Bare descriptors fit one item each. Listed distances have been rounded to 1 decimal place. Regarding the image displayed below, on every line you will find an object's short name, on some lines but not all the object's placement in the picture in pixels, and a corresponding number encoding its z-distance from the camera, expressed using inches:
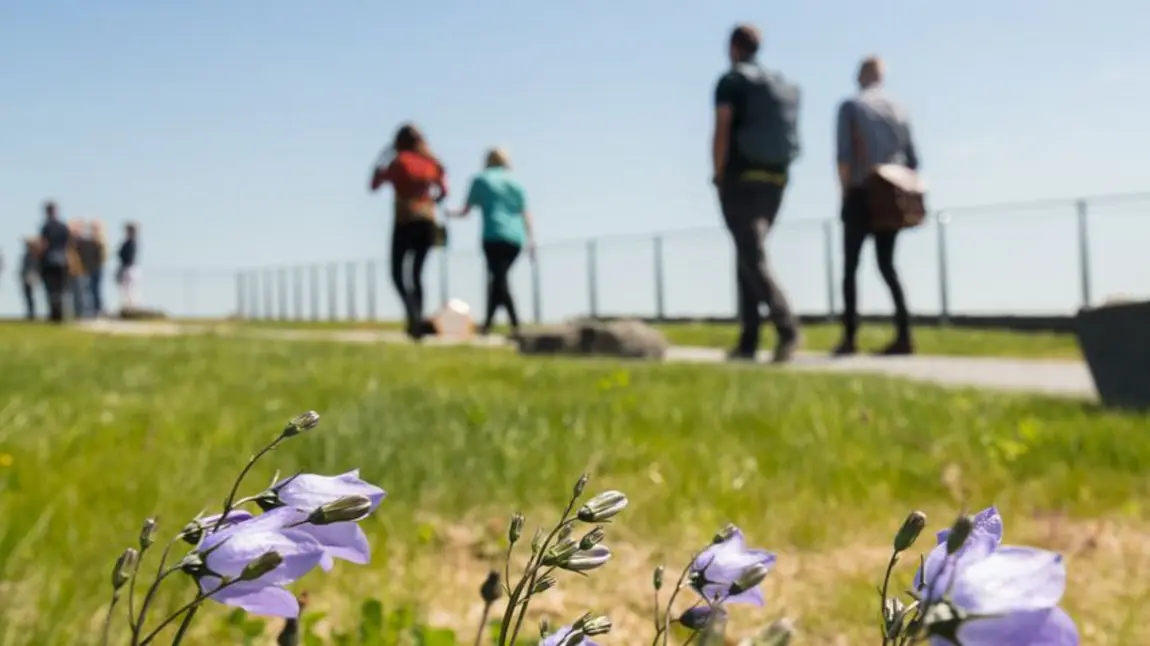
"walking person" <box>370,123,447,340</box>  436.8
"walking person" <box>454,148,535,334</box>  452.1
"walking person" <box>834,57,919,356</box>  353.1
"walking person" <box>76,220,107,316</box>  930.1
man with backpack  317.7
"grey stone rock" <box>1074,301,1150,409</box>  212.8
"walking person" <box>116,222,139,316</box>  982.4
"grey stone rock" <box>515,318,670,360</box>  393.1
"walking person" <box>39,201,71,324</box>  814.5
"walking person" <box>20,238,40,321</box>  1137.4
